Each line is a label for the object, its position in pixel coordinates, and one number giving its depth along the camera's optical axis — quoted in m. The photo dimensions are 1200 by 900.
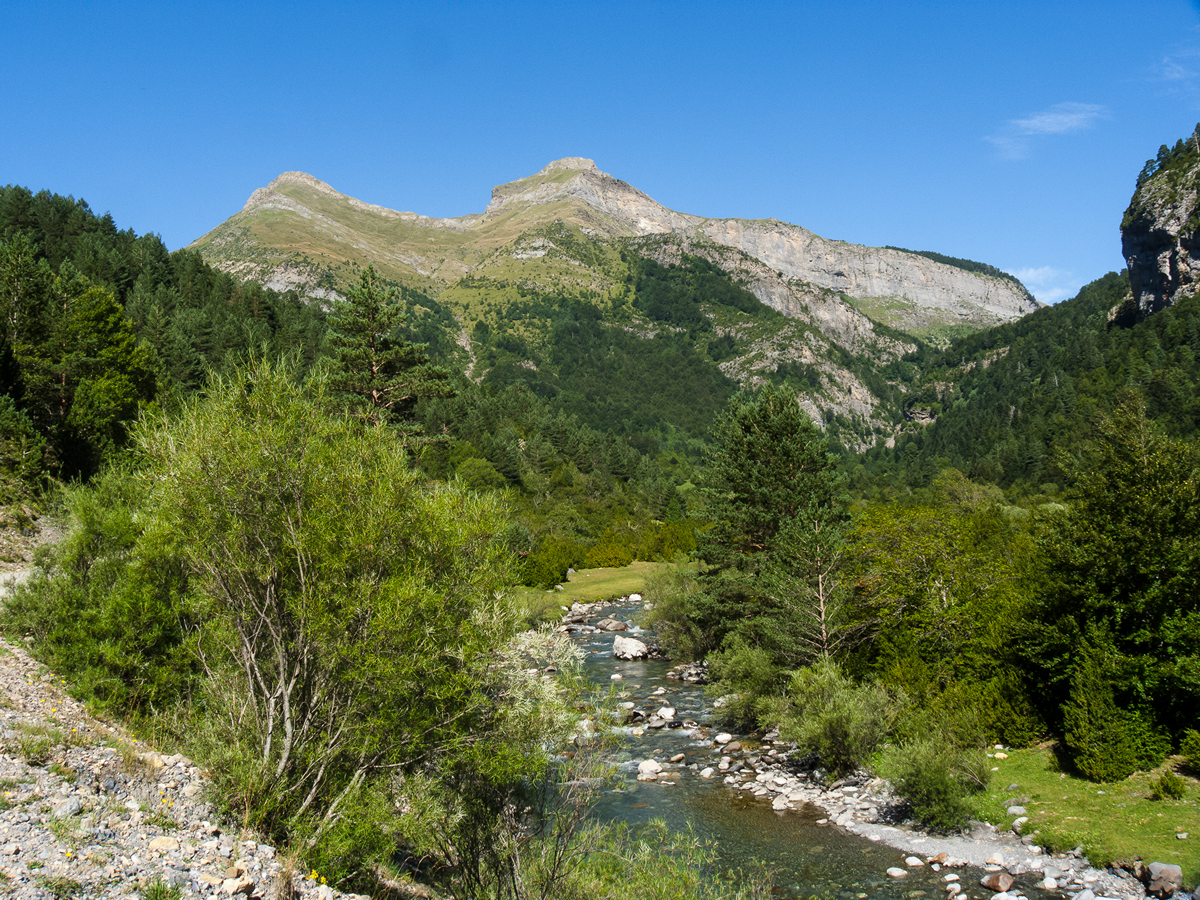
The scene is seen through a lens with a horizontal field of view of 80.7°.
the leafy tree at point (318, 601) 13.31
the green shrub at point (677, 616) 42.64
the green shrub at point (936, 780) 19.17
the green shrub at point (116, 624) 17.77
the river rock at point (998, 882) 15.71
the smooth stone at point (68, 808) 11.10
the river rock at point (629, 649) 46.66
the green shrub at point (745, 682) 28.97
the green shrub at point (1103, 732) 18.66
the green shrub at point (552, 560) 67.81
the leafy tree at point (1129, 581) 19.11
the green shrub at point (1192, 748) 17.50
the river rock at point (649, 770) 25.17
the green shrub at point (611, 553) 89.81
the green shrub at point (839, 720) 23.39
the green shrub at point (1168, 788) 16.89
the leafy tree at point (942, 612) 23.73
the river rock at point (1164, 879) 13.92
